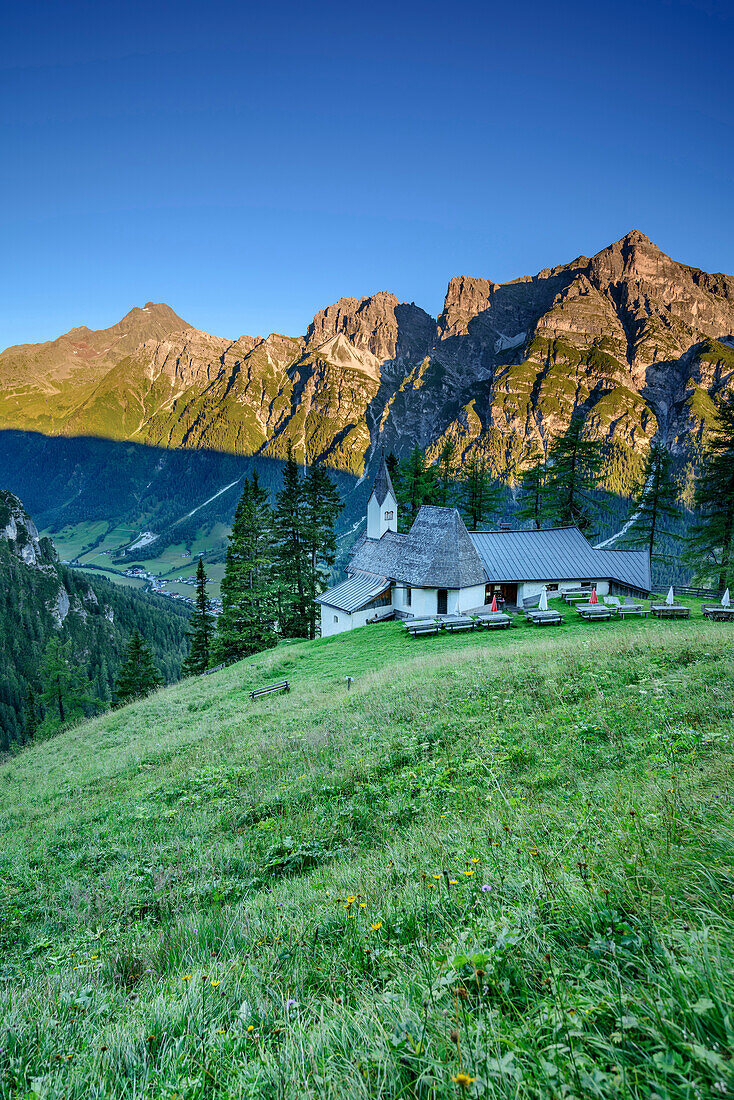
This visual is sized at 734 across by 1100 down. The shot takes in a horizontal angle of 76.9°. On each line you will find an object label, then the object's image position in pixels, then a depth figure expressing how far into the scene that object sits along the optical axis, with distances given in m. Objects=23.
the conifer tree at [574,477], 39.19
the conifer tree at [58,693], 45.59
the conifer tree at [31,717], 53.73
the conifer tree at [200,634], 44.16
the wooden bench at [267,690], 20.16
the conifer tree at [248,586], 36.97
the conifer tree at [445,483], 47.22
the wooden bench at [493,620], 28.48
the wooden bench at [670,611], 25.27
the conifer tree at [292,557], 39.30
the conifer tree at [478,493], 45.03
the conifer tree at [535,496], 40.97
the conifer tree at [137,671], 44.75
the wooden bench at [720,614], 24.91
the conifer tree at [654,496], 37.34
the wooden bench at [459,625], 28.73
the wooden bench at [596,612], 27.34
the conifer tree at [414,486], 46.41
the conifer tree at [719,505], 33.12
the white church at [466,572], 33.09
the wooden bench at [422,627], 28.30
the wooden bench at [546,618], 27.55
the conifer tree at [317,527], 40.03
